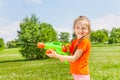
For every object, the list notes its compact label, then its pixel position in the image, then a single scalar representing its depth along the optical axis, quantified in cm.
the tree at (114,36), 5944
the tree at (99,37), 6045
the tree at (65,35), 6881
